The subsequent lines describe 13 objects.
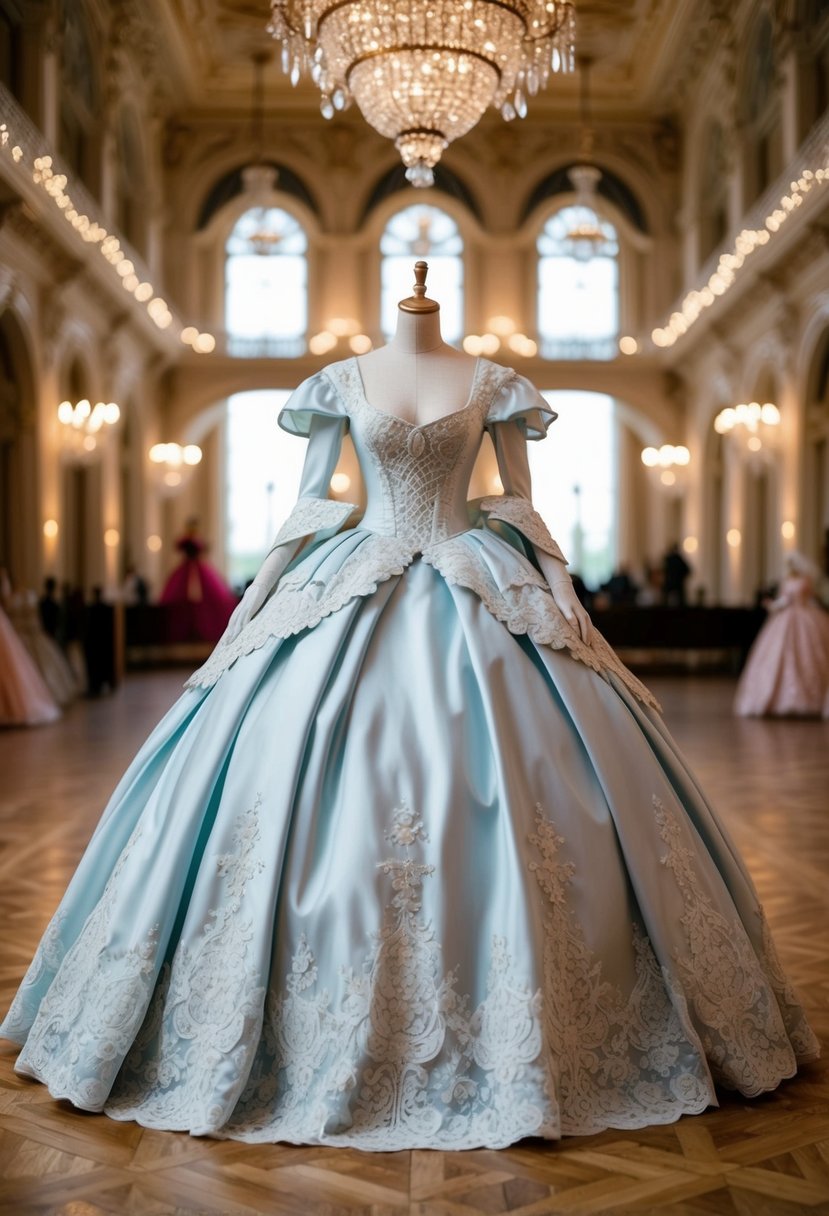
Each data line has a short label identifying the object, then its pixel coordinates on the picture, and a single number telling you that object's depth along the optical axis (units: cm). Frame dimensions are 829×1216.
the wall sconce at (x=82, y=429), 1507
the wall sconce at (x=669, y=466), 2141
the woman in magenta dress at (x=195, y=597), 1806
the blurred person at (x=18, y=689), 1098
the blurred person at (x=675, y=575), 1820
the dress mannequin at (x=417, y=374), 340
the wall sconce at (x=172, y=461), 2100
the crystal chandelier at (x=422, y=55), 729
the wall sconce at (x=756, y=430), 1612
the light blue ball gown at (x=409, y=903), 262
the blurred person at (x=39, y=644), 1246
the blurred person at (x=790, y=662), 1208
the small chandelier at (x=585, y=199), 1733
